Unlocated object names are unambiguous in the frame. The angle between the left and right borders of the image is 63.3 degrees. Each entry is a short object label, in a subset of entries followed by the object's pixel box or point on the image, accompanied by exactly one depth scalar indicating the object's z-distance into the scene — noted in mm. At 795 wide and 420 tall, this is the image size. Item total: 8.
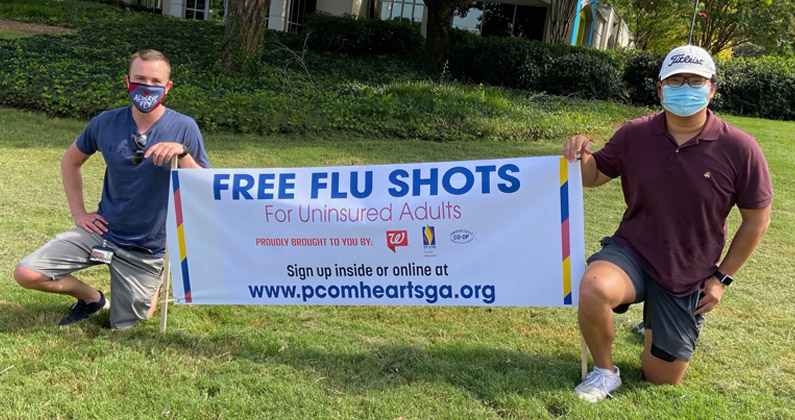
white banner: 3516
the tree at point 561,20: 22188
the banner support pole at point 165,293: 3771
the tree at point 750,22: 23406
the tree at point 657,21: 27948
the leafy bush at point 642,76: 17188
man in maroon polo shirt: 3129
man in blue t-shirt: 3660
